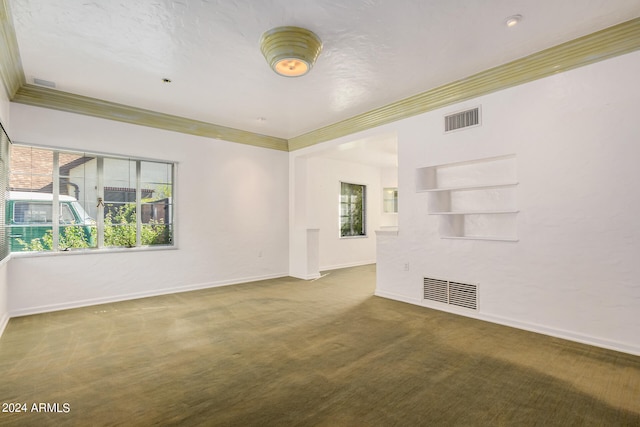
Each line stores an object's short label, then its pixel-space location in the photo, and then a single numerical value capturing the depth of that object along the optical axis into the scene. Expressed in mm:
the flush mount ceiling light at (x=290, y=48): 2916
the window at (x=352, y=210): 8375
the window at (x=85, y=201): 4172
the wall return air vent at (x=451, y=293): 3943
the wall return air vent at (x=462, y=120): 3951
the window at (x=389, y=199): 9312
